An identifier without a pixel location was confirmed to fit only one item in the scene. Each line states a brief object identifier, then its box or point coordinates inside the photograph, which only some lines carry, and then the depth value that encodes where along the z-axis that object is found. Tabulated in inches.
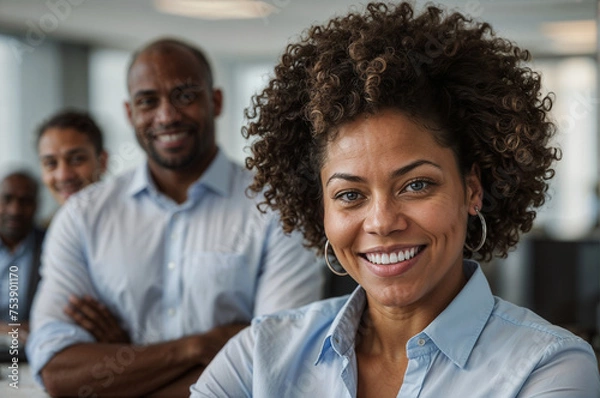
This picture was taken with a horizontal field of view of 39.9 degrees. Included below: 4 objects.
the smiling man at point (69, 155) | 137.5
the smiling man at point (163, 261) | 86.0
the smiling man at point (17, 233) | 152.0
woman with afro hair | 56.5
